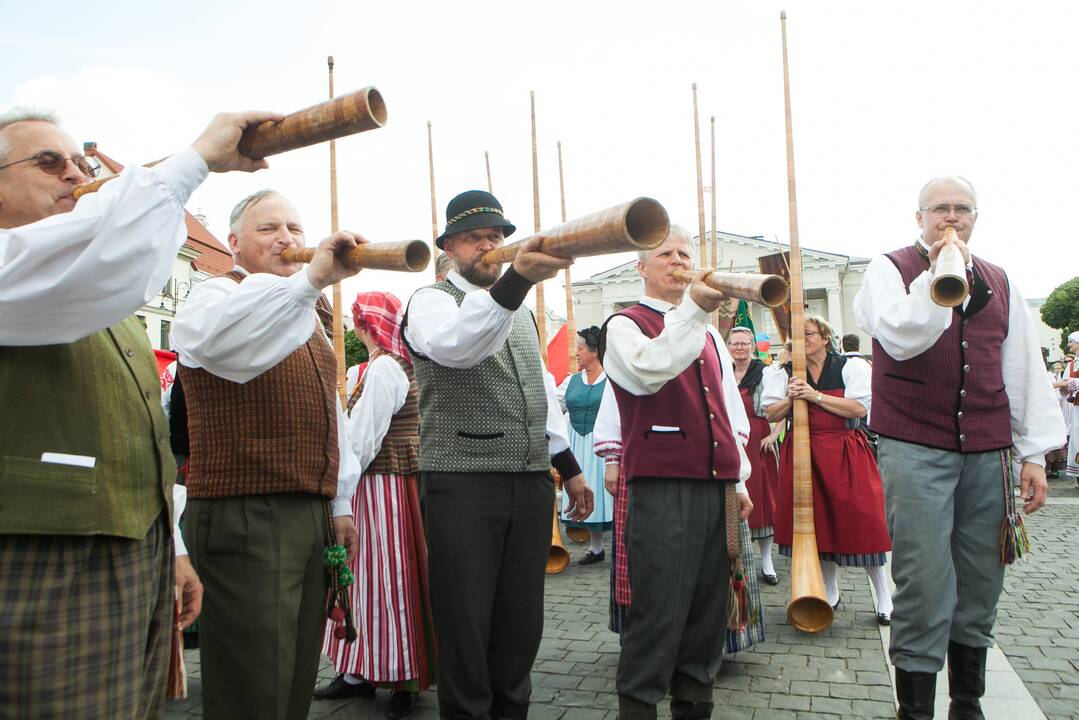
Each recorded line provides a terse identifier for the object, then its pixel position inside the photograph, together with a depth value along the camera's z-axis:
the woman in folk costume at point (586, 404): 8.12
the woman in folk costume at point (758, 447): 6.37
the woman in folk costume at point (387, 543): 3.81
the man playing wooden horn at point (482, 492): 3.00
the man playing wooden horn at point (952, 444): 3.09
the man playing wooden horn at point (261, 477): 2.16
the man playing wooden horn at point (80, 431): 1.51
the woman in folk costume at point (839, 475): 5.30
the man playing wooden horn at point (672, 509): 3.16
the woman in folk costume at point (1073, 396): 11.75
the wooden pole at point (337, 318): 7.51
